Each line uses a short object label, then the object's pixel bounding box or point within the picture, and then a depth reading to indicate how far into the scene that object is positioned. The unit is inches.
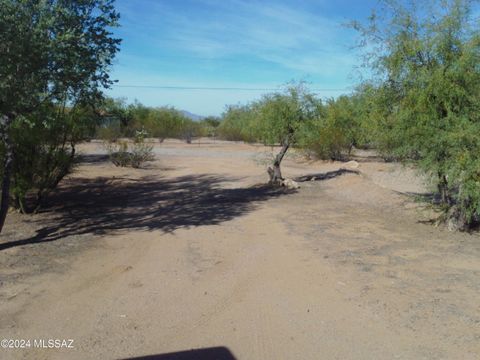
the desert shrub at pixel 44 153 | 420.5
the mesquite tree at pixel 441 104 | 336.5
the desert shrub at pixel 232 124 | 2276.1
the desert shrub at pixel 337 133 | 1024.9
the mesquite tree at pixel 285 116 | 657.6
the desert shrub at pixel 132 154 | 938.1
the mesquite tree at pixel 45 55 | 258.2
